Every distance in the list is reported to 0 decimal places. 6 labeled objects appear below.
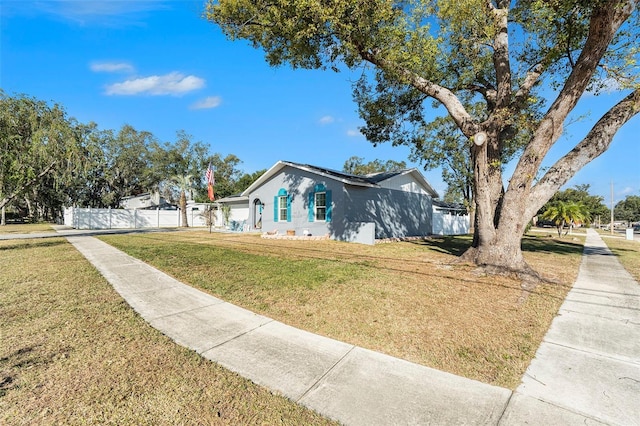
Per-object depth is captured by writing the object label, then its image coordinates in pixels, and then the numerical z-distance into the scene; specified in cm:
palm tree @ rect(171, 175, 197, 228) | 3095
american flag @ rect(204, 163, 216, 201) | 1975
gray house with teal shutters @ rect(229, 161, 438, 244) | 1402
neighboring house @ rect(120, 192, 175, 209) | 3916
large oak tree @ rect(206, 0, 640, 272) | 649
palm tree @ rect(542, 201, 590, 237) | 1812
